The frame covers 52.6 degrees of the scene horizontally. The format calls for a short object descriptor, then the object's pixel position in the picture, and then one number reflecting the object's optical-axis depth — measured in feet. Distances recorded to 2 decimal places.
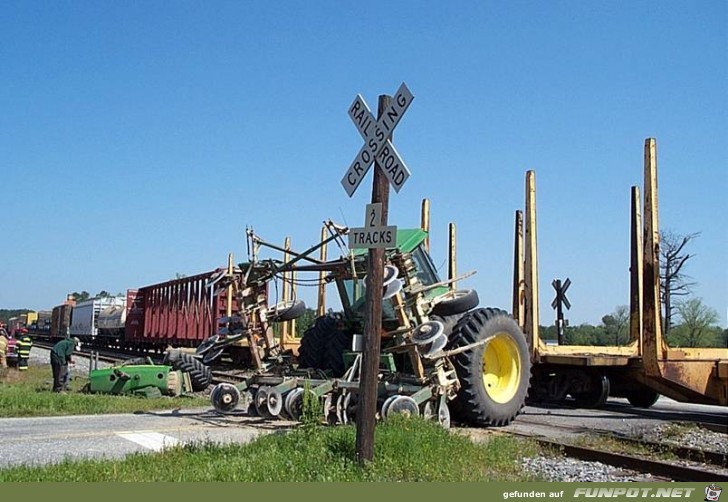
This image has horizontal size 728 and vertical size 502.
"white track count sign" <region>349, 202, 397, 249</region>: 23.35
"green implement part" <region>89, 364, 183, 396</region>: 45.24
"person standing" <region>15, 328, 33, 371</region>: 74.33
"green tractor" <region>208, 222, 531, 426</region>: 32.42
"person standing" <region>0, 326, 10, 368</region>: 72.82
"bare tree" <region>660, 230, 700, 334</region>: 94.53
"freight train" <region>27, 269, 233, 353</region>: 91.20
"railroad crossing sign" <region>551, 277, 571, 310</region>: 62.03
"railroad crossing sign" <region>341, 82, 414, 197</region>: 23.38
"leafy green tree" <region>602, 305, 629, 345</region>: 112.27
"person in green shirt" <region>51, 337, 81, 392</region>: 49.83
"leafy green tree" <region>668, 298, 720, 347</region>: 109.70
